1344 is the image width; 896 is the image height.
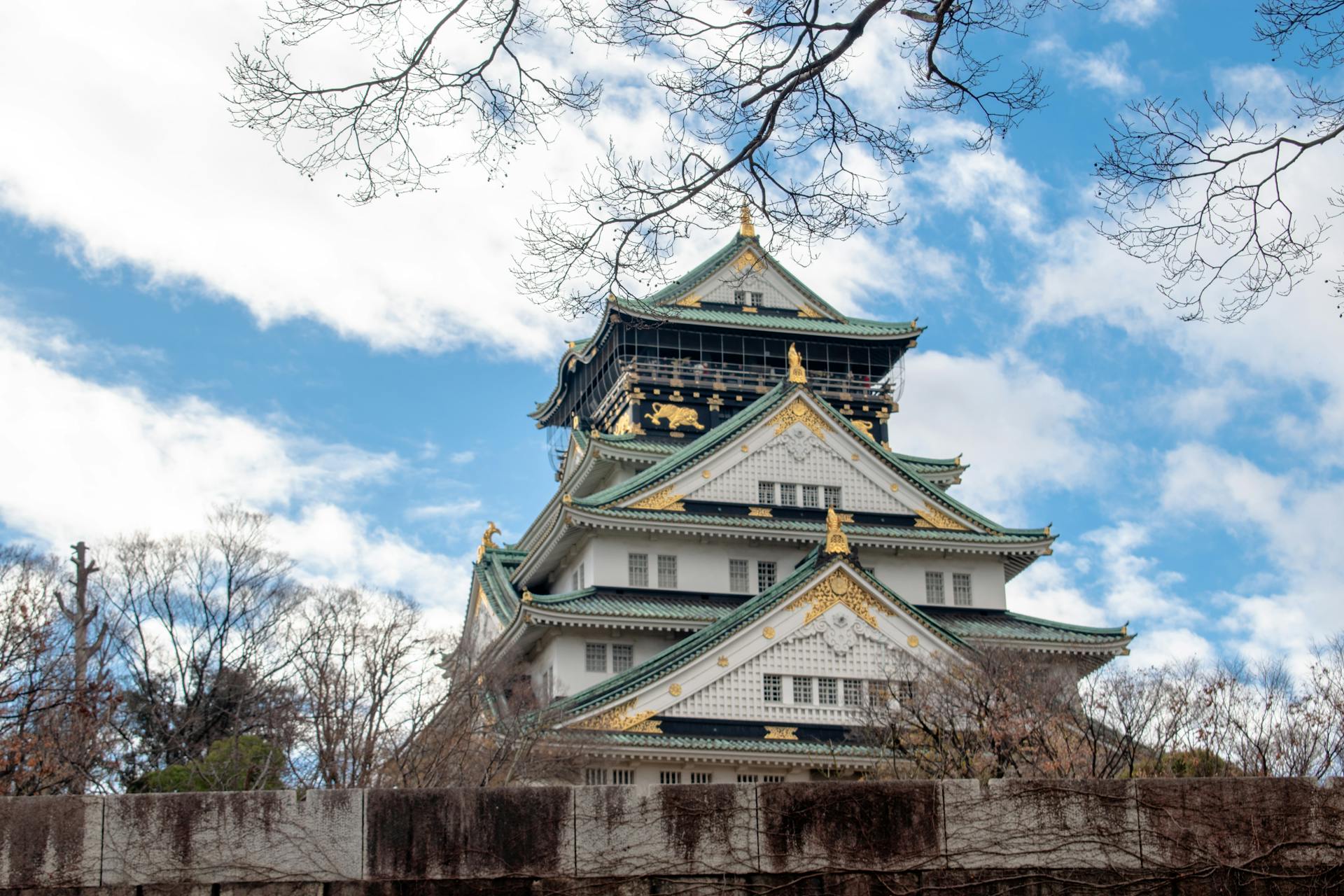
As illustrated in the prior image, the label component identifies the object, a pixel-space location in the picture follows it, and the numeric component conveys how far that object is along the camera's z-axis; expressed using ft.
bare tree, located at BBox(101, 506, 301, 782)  151.12
